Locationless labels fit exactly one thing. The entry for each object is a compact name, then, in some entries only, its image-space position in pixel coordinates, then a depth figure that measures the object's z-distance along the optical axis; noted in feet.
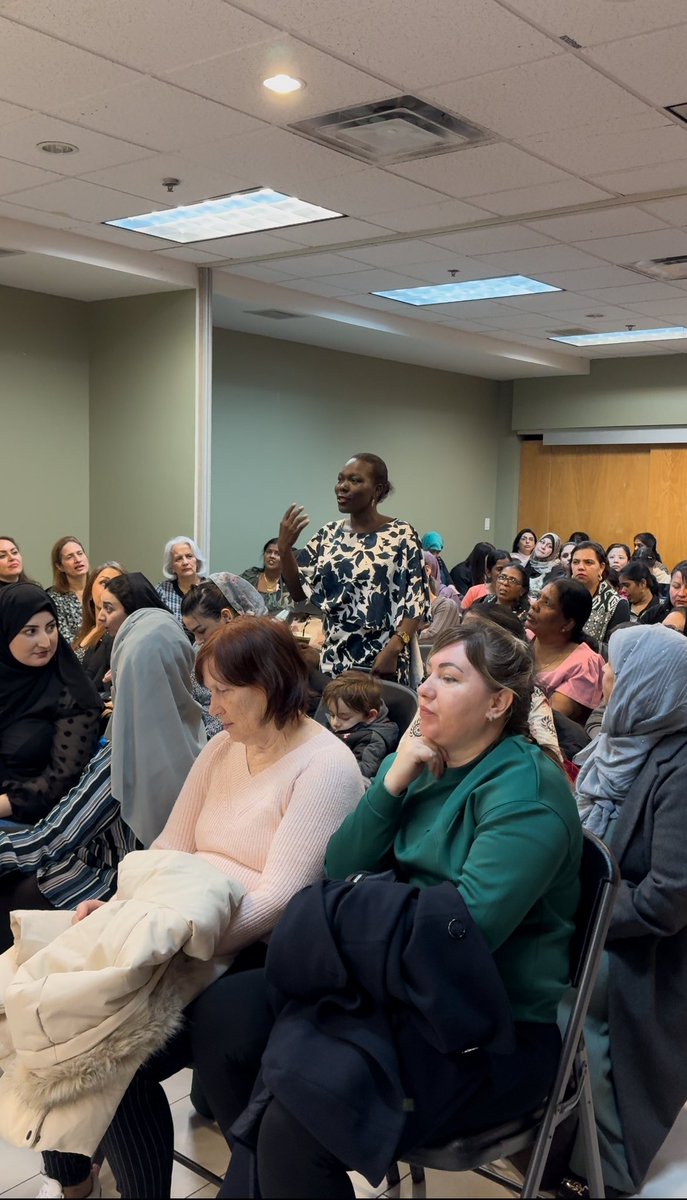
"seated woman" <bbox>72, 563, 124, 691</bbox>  14.26
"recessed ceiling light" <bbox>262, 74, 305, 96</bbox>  12.71
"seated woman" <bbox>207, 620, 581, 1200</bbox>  5.27
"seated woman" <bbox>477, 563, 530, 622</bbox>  18.56
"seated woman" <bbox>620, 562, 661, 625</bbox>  21.95
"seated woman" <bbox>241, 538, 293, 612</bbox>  24.61
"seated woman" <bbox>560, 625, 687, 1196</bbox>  7.04
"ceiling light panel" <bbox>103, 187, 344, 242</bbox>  18.45
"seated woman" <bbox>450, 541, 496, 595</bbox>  26.68
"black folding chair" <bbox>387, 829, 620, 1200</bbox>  5.49
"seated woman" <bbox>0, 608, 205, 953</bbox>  8.41
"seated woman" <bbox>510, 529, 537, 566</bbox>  35.91
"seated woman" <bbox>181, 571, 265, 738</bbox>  11.65
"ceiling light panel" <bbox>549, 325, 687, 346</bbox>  31.19
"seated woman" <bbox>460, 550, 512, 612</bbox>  22.58
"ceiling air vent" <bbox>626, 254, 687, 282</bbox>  21.85
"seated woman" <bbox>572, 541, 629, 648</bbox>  19.65
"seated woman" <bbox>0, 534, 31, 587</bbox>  19.47
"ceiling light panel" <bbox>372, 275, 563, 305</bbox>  24.71
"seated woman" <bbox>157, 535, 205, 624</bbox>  19.15
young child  10.96
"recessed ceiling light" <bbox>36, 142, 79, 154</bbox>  15.16
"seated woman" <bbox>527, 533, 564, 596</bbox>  29.87
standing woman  13.08
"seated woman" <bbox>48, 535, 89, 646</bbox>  19.58
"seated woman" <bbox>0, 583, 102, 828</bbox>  9.16
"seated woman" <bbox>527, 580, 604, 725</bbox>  11.97
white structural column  23.61
